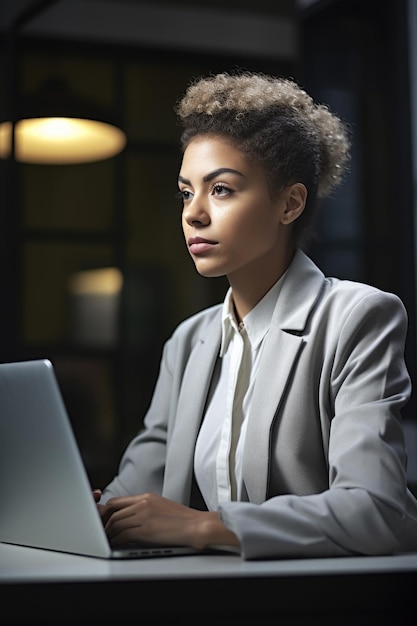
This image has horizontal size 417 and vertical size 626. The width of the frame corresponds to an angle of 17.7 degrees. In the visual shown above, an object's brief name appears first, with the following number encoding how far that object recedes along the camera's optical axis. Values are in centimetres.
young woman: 170
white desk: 136
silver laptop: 152
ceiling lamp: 421
